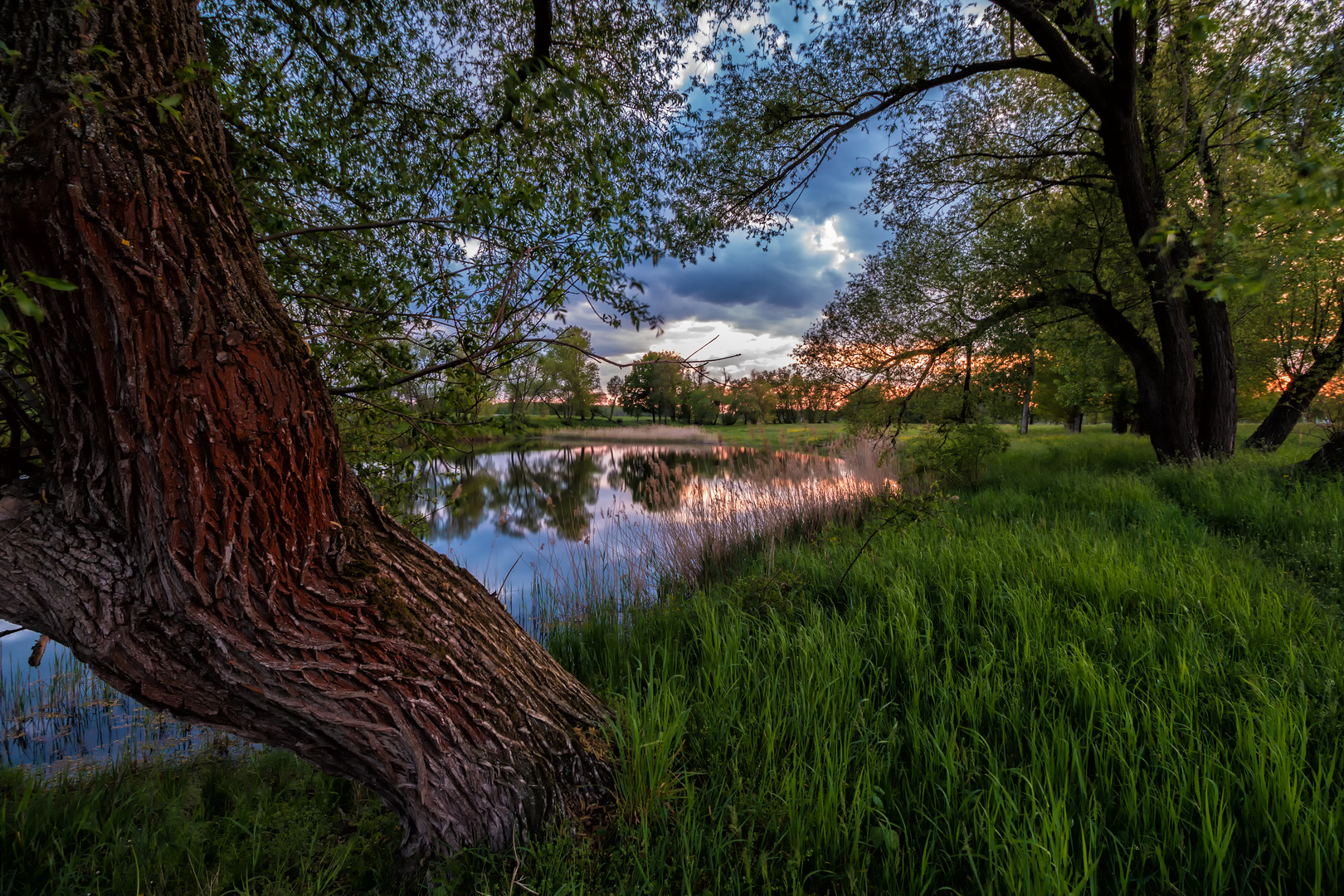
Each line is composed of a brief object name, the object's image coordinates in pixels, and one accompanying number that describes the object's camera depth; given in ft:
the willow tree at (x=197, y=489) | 3.57
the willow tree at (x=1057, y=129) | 18.47
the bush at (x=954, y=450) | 27.12
